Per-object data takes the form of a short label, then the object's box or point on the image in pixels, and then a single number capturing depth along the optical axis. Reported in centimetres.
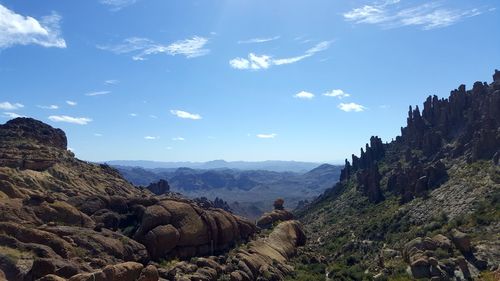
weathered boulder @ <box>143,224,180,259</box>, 4866
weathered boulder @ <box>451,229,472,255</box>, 5400
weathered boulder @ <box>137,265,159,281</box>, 3669
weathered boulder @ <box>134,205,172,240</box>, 5029
